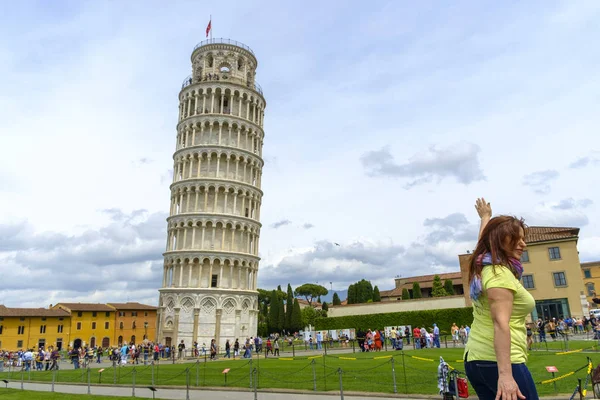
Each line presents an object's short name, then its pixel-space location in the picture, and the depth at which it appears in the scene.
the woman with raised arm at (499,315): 3.27
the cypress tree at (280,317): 84.31
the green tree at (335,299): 83.00
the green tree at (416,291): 70.21
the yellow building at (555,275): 45.19
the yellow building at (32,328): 74.31
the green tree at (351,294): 82.03
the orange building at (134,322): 87.88
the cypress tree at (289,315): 83.81
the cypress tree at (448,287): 71.83
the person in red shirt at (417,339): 32.77
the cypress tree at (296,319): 84.54
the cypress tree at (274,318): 85.69
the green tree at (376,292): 80.88
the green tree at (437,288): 68.88
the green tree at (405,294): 67.91
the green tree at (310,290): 127.00
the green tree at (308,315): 88.88
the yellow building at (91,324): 82.12
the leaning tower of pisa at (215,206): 51.22
